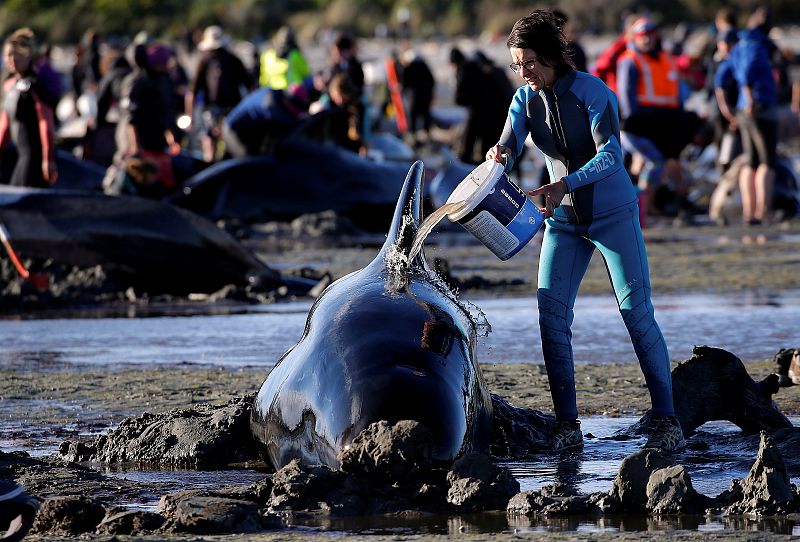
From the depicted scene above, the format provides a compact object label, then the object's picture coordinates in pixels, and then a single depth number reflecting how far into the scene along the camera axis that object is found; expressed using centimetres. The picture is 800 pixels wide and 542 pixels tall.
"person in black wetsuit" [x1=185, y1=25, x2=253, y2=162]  5234
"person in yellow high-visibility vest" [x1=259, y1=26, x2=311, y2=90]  5669
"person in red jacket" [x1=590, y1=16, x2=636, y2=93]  3872
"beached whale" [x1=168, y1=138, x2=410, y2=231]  4022
